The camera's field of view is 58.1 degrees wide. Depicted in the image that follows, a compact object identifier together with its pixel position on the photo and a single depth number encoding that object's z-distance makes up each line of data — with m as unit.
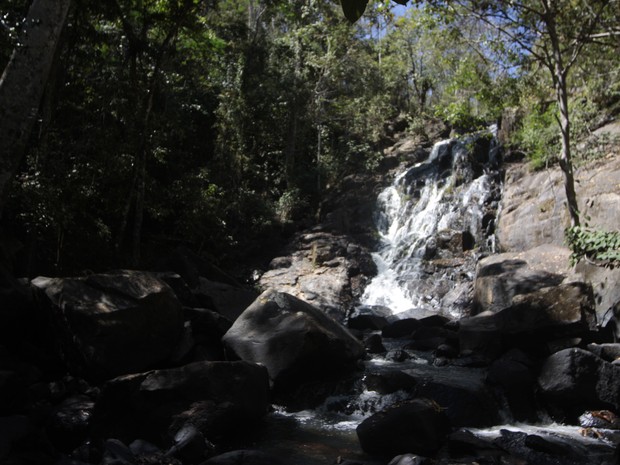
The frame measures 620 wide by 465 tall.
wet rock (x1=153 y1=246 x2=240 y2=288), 14.51
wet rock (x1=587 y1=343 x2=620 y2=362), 8.77
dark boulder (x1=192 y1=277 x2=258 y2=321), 12.14
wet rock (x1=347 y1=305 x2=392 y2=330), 14.94
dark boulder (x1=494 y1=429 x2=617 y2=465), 6.25
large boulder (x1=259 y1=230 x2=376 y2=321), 18.42
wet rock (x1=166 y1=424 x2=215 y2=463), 6.05
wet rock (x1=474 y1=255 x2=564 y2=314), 12.14
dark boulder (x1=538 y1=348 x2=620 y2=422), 7.75
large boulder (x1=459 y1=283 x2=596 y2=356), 9.49
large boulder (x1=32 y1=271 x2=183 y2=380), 7.64
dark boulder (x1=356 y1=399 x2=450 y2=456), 6.46
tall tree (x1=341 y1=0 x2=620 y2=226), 12.55
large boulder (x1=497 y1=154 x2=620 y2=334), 10.77
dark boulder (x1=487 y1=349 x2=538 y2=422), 7.98
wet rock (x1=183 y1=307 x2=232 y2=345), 9.72
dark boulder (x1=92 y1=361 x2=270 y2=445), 6.65
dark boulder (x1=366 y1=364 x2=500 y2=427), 7.63
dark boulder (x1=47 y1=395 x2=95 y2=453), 6.51
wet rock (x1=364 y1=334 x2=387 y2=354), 11.70
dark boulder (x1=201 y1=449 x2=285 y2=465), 5.42
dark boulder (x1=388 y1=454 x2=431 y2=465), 5.68
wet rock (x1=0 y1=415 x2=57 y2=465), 5.25
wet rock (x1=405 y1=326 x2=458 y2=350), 11.53
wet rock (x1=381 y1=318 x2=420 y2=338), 13.73
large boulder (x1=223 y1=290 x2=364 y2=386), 8.61
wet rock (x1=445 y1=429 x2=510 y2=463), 6.31
